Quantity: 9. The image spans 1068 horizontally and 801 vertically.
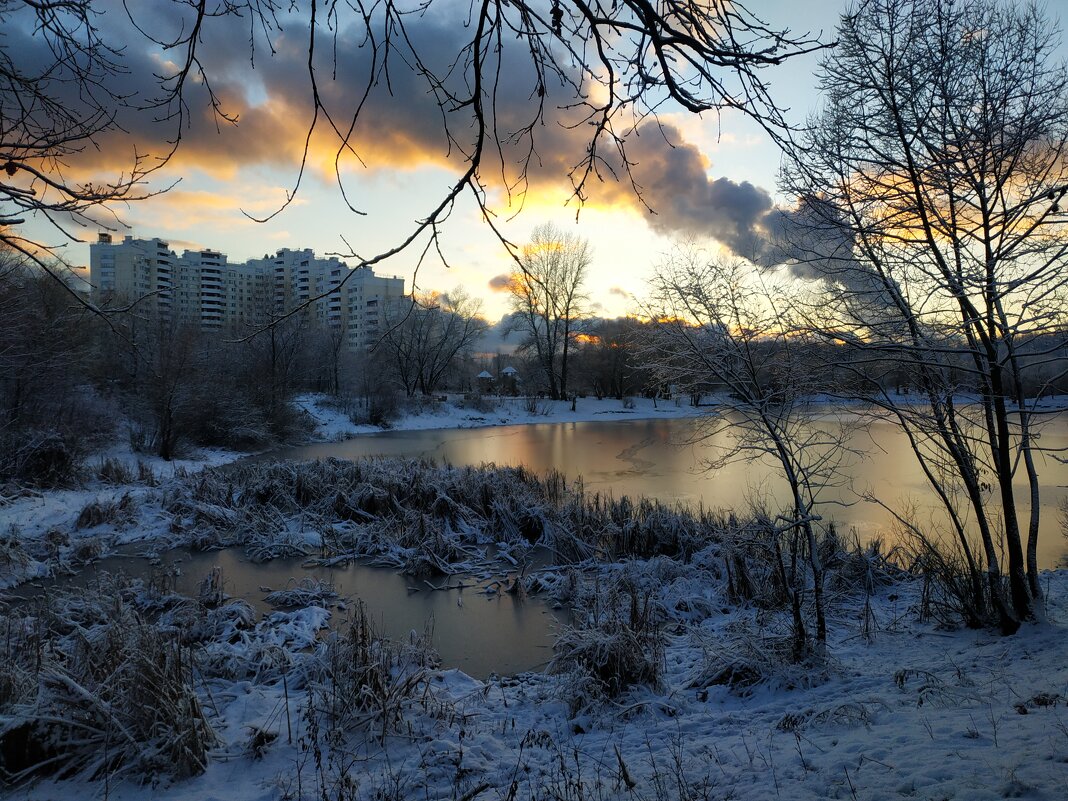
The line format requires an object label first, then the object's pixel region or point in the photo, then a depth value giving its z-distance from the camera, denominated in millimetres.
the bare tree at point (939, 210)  4945
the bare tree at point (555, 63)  1900
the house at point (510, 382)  53159
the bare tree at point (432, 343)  44184
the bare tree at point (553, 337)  43041
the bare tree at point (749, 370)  5215
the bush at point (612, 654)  4645
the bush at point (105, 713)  3369
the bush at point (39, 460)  12469
